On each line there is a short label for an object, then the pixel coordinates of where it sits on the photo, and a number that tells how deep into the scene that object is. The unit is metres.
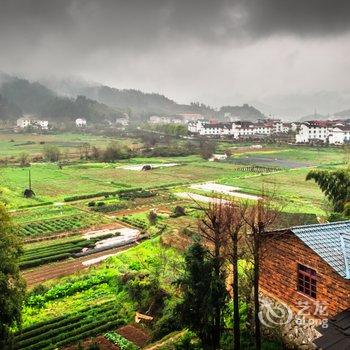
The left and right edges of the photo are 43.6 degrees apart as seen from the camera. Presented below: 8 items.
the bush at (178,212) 52.61
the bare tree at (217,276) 17.77
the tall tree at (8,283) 19.44
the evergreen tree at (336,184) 34.50
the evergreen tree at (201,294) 17.91
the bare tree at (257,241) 16.62
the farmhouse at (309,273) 15.60
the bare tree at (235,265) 16.86
